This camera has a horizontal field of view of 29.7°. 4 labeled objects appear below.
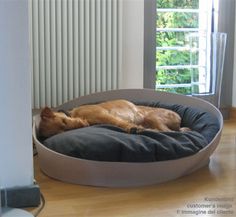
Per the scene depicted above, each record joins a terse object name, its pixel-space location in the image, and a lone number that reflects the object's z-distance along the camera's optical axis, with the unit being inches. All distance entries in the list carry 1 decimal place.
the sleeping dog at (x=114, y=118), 101.7
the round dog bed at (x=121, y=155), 82.2
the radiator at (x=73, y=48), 123.3
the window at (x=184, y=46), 149.9
